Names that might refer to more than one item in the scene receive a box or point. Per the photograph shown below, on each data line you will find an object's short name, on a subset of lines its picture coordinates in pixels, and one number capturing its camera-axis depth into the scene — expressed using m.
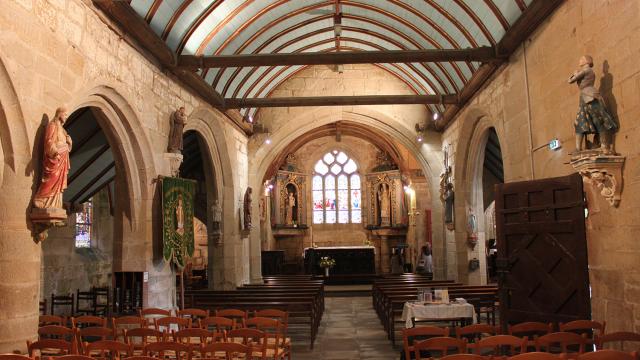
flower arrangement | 19.30
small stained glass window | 14.27
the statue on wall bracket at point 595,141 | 5.79
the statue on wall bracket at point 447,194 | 14.31
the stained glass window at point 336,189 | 24.06
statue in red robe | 5.62
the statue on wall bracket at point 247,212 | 14.83
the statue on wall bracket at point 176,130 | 9.48
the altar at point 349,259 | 20.36
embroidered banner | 8.77
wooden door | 6.81
